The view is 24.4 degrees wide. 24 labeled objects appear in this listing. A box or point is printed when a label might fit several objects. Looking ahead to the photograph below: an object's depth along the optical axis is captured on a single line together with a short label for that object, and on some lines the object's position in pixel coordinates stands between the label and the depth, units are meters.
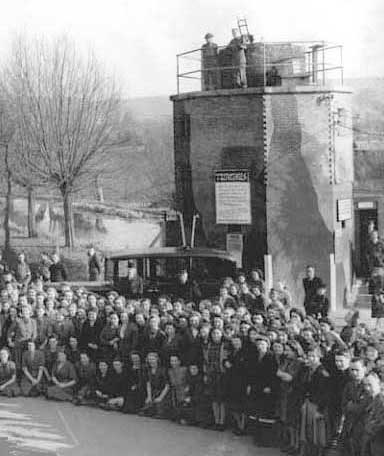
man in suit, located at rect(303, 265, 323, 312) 17.38
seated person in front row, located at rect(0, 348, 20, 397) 15.06
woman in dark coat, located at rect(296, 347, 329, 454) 11.38
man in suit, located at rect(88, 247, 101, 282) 22.77
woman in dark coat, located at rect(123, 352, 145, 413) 13.81
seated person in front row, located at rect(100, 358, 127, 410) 13.98
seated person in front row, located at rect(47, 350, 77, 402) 14.70
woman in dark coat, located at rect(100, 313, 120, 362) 14.67
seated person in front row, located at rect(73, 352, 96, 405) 14.47
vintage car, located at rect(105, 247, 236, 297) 18.69
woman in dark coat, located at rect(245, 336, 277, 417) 12.37
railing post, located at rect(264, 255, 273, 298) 21.58
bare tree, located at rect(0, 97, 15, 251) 34.16
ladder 23.75
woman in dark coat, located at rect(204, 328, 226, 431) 12.96
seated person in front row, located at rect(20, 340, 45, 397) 15.02
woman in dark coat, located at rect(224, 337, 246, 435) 12.64
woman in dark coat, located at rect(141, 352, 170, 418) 13.57
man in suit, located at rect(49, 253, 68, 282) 21.16
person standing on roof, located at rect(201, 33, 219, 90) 23.34
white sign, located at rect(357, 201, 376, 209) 24.83
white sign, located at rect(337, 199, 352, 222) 21.84
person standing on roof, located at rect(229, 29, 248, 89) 22.05
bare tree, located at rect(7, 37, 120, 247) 31.09
